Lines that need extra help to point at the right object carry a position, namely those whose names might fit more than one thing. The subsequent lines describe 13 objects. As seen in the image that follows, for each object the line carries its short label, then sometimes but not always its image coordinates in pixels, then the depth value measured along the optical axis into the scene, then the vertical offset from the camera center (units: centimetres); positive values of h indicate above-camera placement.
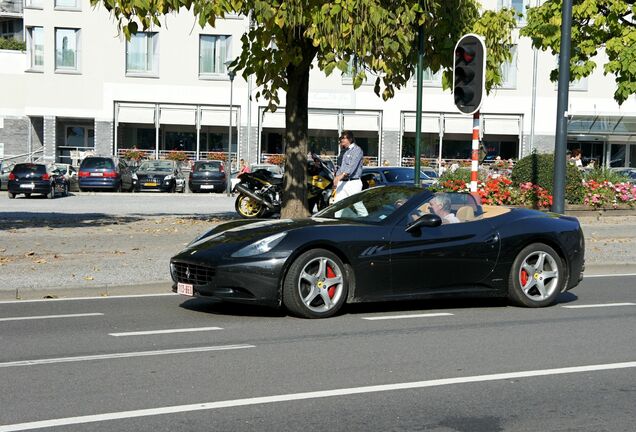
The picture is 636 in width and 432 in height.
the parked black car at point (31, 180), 3625 -142
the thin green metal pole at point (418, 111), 1616 +64
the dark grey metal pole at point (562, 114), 1636 +66
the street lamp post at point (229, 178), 4324 -142
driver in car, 1068 -61
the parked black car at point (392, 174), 2939 -73
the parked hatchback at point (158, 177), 4350 -143
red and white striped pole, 1443 -2
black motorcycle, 2334 -100
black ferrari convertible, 966 -108
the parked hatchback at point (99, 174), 4244 -135
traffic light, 1455 +115
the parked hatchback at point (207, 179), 4428 -148
